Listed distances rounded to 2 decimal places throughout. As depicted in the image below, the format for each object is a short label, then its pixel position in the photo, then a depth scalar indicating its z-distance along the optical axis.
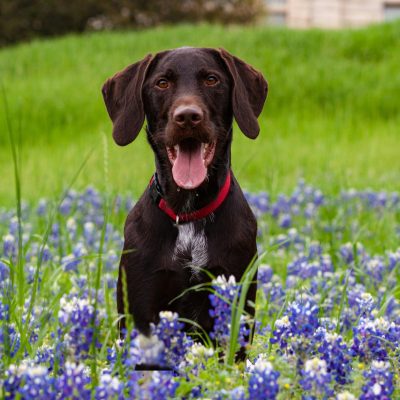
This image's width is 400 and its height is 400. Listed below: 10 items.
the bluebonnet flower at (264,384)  3.85
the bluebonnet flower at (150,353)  3.98
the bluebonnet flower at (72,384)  3.83
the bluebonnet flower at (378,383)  4.02
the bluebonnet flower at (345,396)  3.83
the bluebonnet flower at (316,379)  3.95
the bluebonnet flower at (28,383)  3.78
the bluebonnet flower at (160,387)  3.79
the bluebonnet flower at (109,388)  3.79
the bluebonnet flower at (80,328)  4.15
